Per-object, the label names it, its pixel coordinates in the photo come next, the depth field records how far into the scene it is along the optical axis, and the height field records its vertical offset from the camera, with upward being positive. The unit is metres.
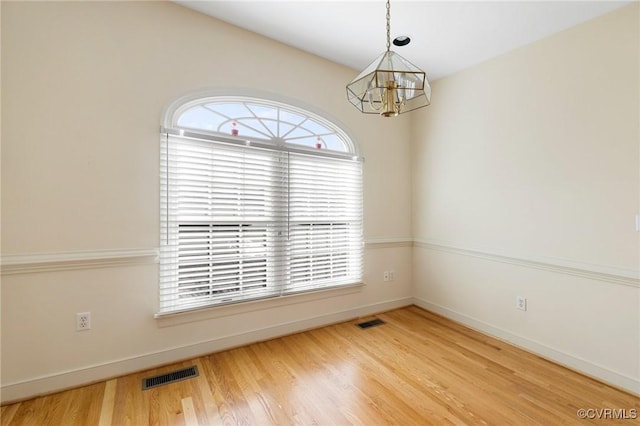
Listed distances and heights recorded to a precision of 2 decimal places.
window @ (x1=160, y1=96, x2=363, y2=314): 2.33 +0.11
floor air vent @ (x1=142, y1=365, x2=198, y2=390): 2.03 -1.22
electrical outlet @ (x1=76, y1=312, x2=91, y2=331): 1.99 -0.75
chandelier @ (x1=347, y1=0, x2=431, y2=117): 1.43 +0.69
